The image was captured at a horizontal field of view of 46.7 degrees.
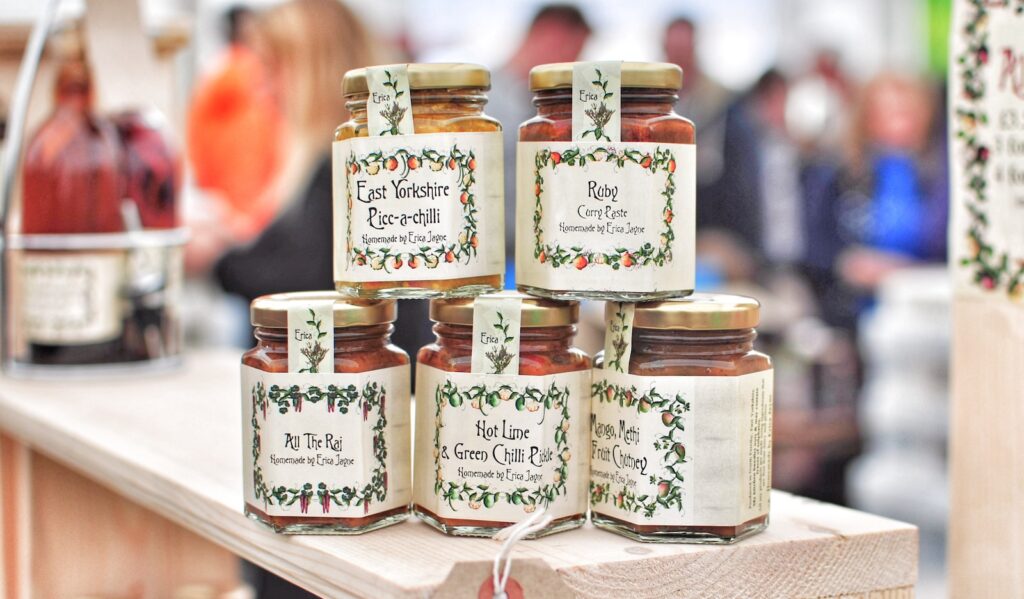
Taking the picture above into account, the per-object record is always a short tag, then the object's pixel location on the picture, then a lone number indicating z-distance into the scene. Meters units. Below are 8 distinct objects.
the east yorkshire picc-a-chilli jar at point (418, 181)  0.91
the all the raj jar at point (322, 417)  0.89
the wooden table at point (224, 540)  0.83
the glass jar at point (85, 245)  1.58
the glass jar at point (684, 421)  0.87
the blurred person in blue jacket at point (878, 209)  4.26
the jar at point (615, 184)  0.89
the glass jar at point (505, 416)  0.88
